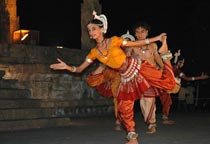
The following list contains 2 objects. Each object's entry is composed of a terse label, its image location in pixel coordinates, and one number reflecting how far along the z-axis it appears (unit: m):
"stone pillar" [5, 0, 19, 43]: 18.41
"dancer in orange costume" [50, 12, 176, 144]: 6.05
